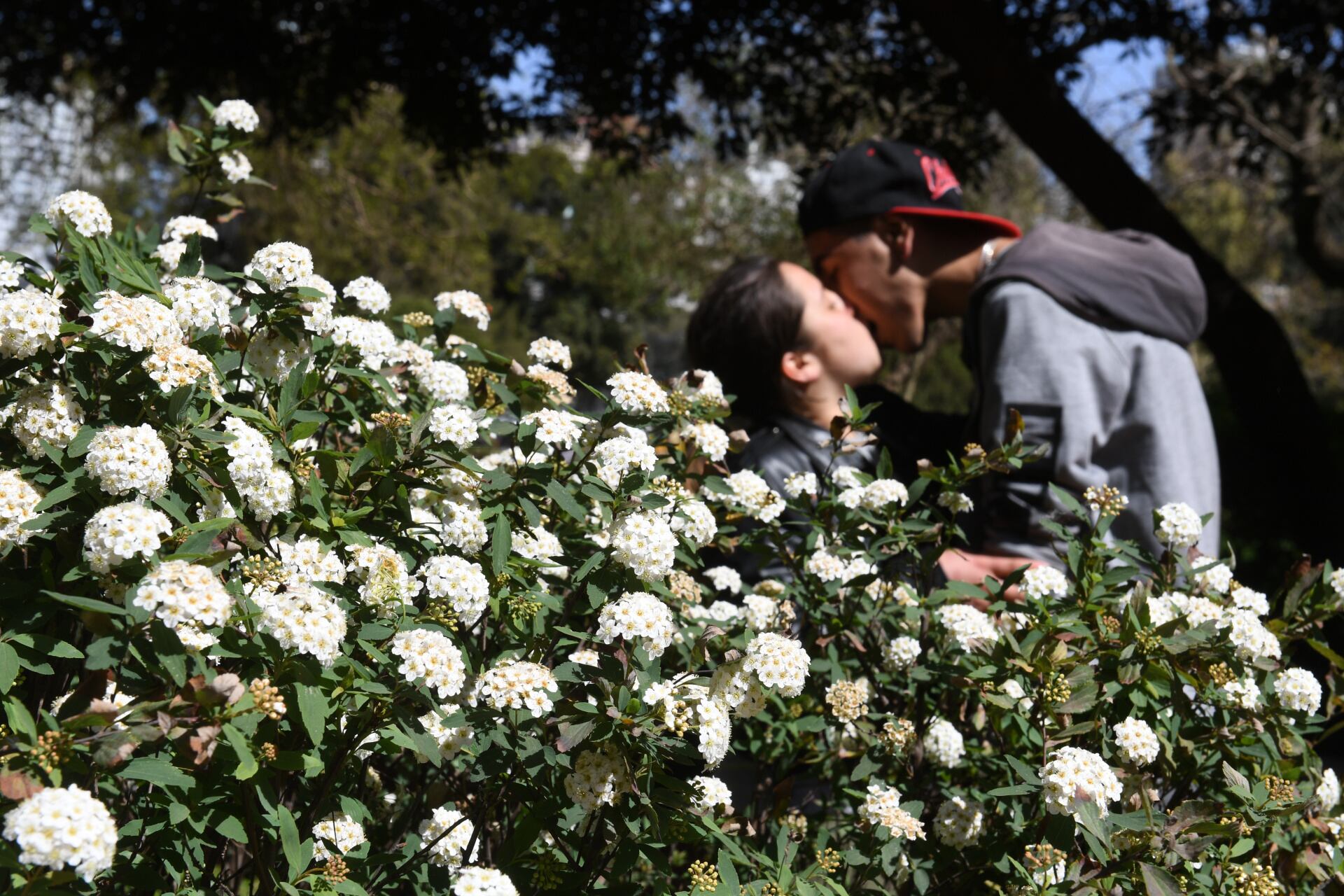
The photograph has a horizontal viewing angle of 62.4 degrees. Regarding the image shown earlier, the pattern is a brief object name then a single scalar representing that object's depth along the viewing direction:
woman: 3.02
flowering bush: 1.35
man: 2.57
